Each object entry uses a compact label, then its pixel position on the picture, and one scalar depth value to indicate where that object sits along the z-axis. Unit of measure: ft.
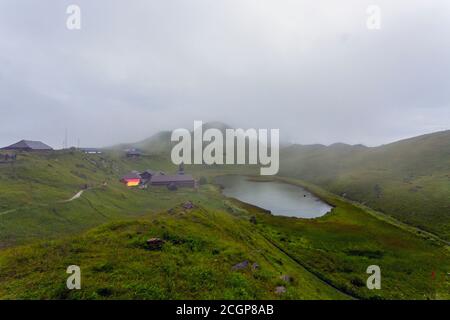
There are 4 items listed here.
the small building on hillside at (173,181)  423.64
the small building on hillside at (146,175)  453.17
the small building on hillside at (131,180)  416.67
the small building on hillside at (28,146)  456.86
